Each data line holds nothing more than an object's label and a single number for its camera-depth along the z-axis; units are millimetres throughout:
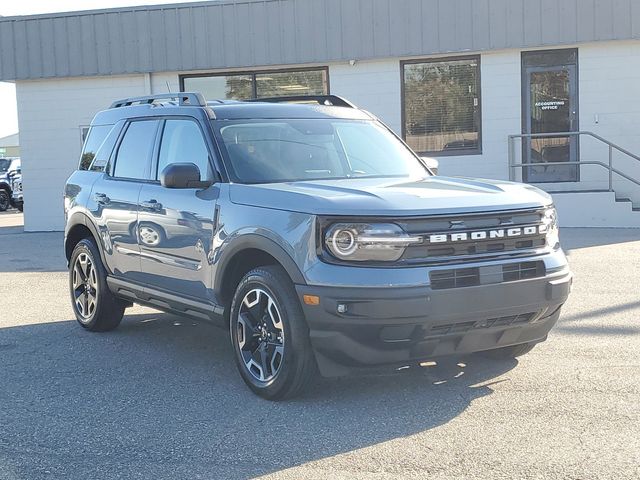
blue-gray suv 4812
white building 15875
